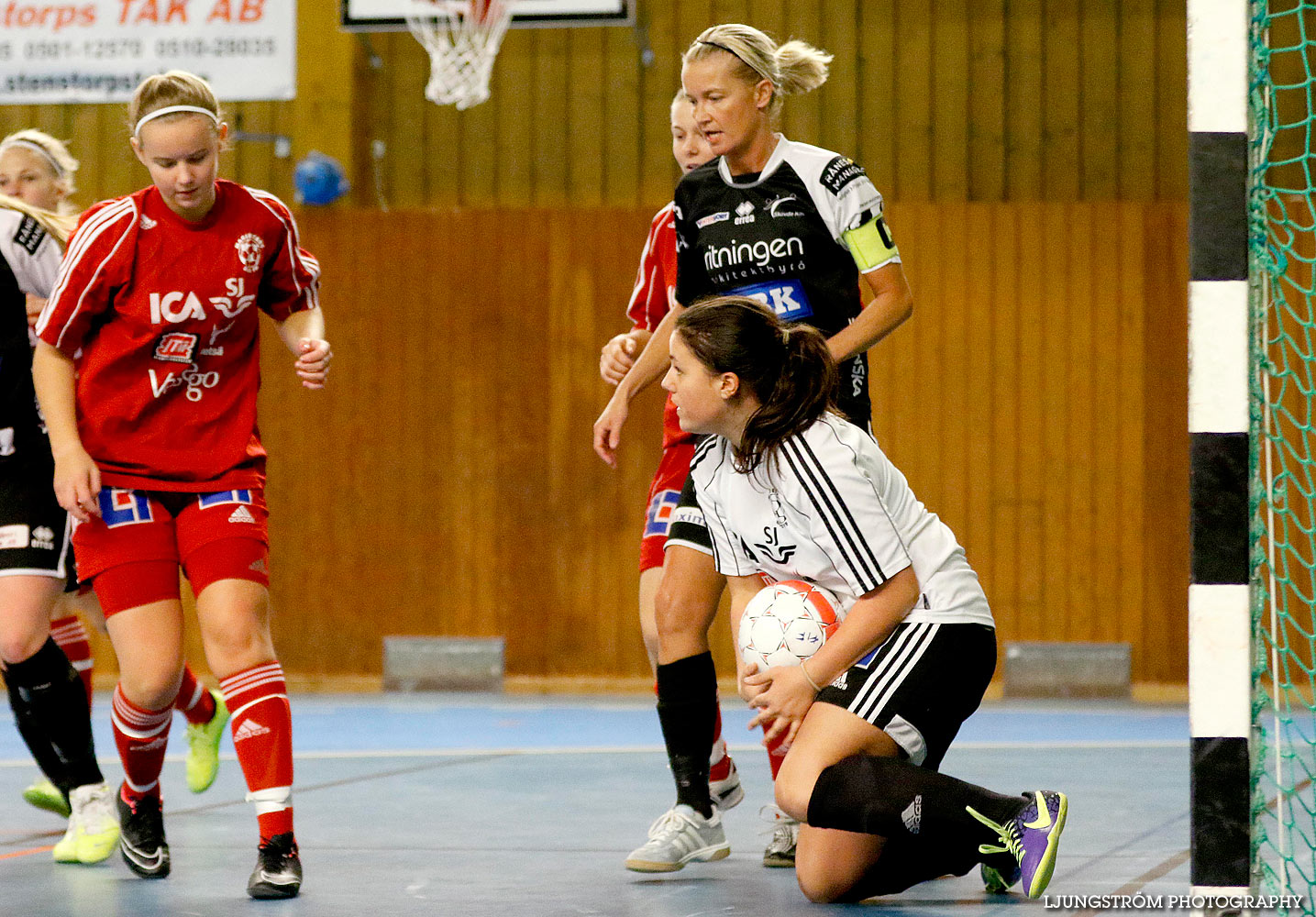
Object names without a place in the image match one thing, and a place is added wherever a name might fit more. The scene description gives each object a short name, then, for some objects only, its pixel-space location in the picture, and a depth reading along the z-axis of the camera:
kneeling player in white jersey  5.93
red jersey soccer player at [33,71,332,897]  6.59
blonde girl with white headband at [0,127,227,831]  8.53
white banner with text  17.72
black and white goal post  4.89
